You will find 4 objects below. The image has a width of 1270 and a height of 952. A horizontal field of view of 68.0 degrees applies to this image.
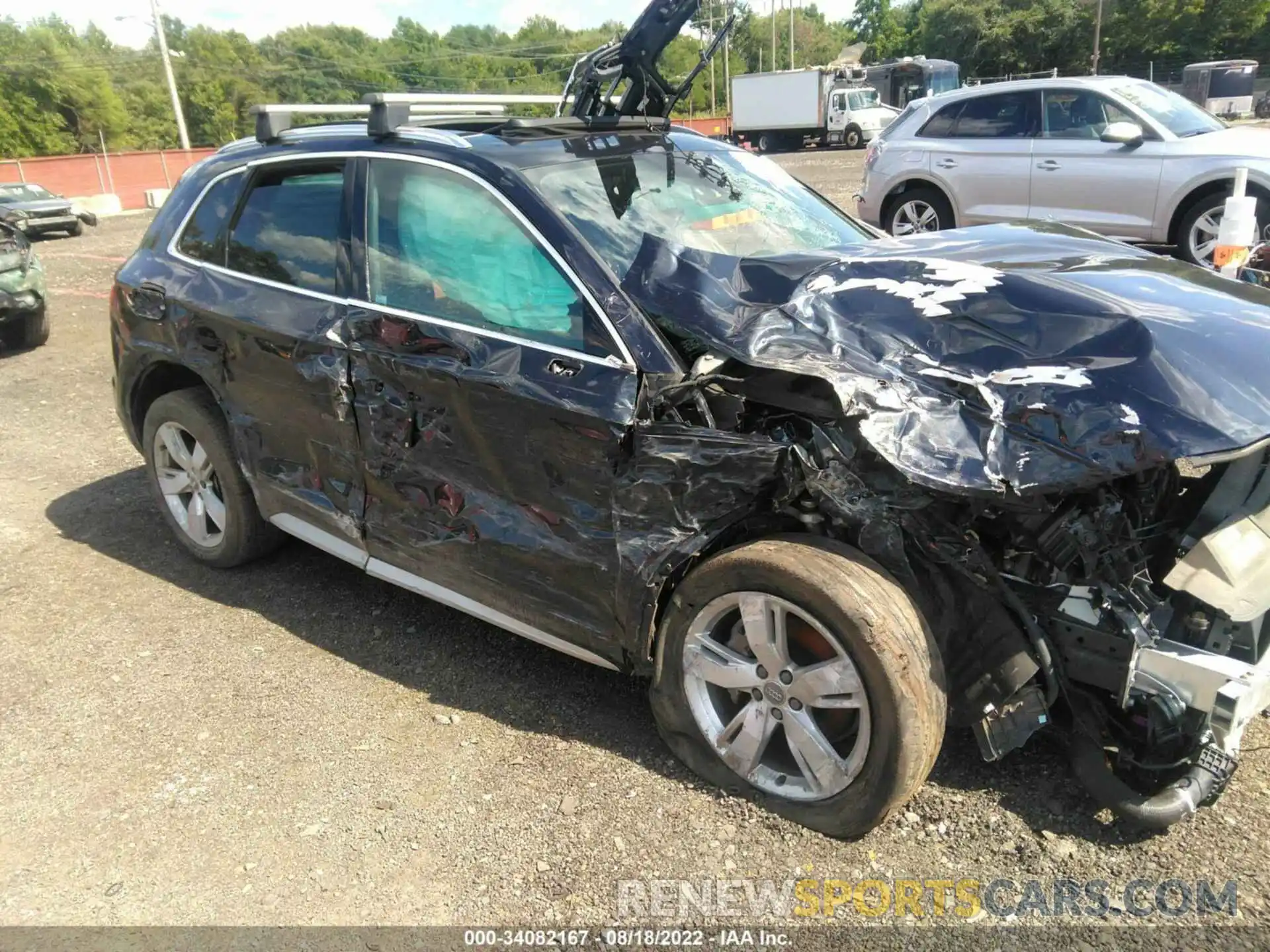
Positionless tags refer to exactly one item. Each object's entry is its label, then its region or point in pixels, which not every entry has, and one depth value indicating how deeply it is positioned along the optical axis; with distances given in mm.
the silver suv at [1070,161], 8359
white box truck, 38812
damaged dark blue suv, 2453
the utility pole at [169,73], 37344
